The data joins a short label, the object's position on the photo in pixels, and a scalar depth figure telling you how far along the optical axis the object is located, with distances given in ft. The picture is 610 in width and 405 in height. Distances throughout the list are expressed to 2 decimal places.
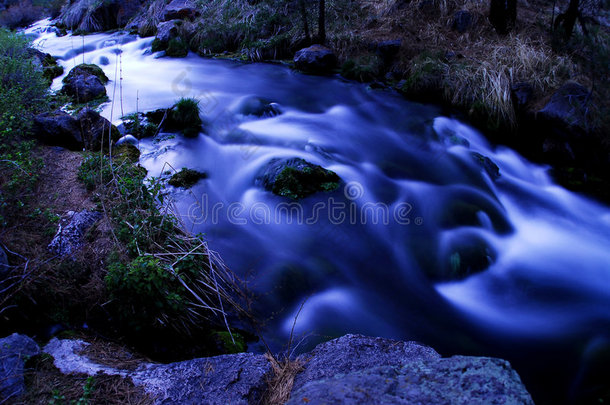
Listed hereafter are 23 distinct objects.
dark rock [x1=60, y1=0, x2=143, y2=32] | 47.50
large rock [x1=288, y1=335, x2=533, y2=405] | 5.56
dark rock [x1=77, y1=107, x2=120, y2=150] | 18.29
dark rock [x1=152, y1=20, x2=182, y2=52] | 37.22
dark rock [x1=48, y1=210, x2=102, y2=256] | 11.27
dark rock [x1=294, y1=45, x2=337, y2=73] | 30.33
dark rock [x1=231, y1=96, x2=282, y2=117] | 24.76
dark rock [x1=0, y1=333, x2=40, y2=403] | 7.18
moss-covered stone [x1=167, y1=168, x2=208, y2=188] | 17.71
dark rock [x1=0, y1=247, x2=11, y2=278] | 9.77
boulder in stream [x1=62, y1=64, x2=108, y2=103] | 24.80
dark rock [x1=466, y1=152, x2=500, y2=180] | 19.56
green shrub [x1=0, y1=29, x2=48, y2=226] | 12.79
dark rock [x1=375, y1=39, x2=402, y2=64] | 29.17
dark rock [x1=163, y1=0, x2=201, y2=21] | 41.63
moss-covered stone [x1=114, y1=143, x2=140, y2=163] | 18.31
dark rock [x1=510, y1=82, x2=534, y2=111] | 22.61
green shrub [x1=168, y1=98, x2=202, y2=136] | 22.26
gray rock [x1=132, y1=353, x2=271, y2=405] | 7.31
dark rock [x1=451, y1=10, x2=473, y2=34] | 29.96
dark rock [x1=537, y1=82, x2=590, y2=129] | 19.69
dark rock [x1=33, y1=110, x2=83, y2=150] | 17.51
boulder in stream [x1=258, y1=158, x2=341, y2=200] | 17.13
